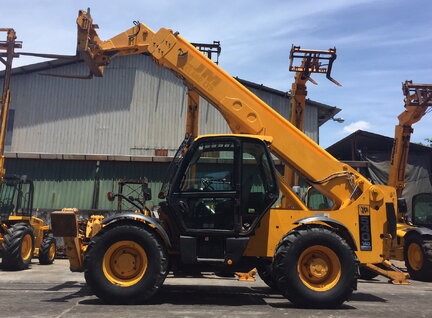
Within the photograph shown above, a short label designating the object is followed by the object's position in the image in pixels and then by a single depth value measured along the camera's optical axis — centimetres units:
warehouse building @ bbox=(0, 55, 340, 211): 2067
